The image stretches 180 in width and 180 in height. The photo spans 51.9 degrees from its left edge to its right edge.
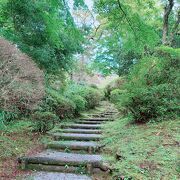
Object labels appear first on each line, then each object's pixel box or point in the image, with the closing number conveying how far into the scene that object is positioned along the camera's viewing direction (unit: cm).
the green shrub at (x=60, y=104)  575
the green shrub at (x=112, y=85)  1080
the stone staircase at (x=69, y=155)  352
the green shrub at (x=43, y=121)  486
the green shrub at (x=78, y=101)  689
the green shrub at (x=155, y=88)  478
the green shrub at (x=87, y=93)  768
